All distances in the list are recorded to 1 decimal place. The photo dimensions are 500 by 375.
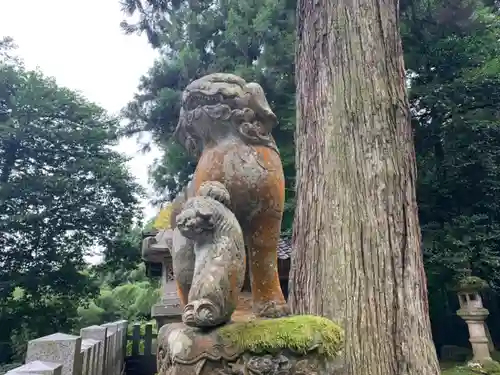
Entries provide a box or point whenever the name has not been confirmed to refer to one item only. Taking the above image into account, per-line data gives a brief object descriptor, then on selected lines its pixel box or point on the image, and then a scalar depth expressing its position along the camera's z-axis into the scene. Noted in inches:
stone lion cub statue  44.5
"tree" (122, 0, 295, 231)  288.5
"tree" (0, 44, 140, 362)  331.0
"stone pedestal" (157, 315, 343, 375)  43.7
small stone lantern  251.1
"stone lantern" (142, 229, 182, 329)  175.6
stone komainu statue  58.1
